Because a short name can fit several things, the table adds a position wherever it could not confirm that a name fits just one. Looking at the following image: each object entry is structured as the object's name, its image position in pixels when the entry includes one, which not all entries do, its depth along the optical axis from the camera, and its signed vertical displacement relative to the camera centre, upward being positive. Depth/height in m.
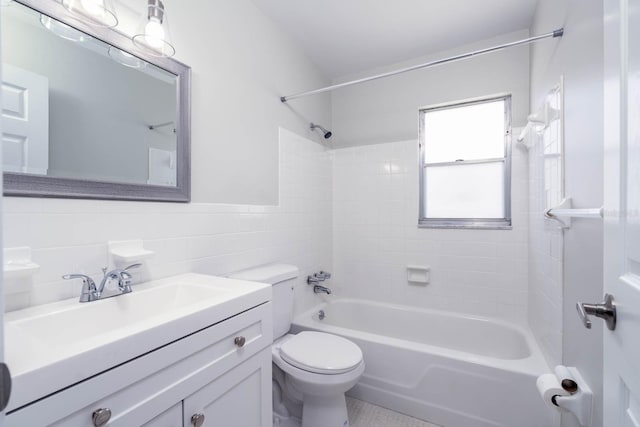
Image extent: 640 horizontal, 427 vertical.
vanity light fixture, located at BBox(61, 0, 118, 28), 1.07 +0.77
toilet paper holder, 1.07 -0.69
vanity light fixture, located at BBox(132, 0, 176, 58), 1.20 +0.77
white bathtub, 1.57 -0.99
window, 2.39 +0.42
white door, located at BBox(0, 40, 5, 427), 0.37 -0.22
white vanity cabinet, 0.65 -0.48
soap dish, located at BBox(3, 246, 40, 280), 0.90 -0.16
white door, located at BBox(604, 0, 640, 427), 0.59 +0.01
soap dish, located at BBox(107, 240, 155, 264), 1.17 -0.16
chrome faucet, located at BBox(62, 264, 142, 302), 1.04 -0.26
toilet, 1.51 -0.82
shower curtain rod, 1.43 +0.91
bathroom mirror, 0.98 +0.40
